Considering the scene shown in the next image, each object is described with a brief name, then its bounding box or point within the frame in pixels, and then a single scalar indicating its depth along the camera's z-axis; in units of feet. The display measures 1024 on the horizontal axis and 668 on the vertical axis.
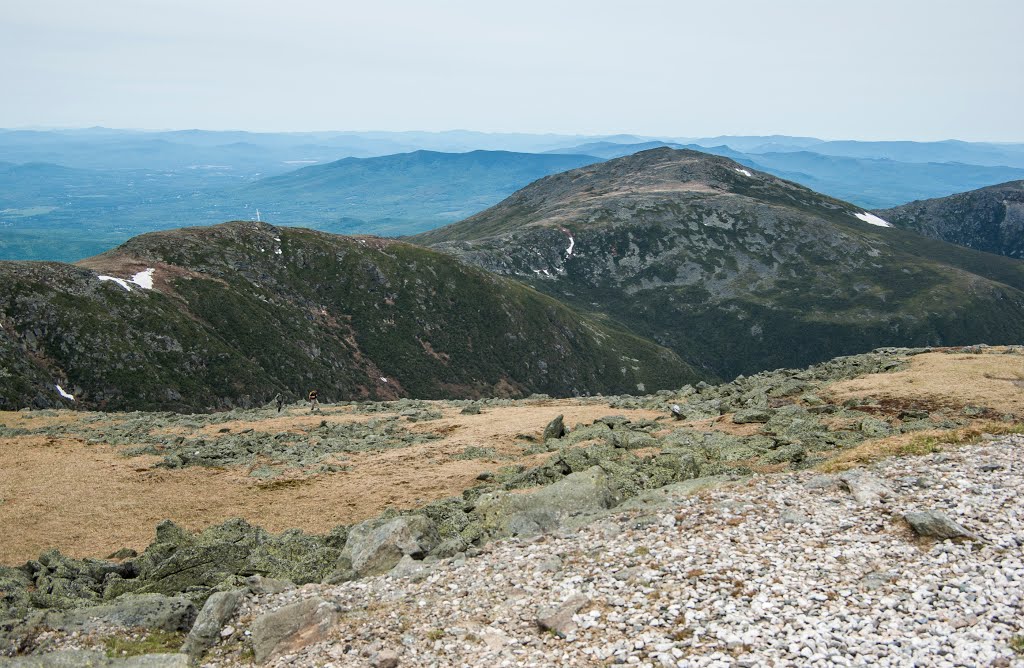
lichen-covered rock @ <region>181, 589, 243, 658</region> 56.85
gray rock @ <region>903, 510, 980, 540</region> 60.70
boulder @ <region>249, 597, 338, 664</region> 55.31
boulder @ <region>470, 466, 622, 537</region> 76.69
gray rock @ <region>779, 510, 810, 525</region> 67.51
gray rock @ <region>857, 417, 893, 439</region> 98.22
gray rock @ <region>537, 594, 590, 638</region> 52.65
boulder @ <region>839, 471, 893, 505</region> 70.54
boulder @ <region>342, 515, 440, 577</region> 69.87
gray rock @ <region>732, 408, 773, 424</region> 119.44
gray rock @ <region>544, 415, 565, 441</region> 130.31
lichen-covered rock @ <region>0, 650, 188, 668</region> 53.57
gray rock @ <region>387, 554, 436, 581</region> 66.23
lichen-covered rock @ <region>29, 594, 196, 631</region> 61.05
